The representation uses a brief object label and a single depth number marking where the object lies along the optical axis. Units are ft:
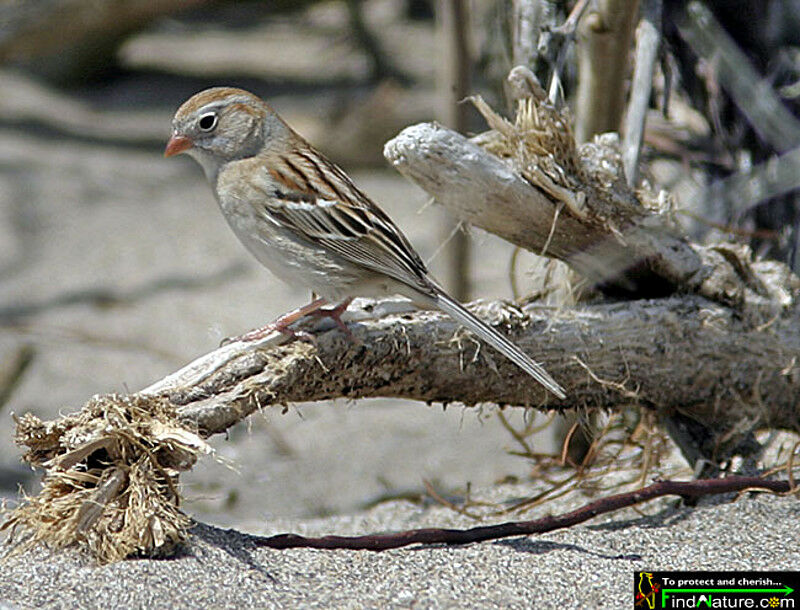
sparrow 23.80
